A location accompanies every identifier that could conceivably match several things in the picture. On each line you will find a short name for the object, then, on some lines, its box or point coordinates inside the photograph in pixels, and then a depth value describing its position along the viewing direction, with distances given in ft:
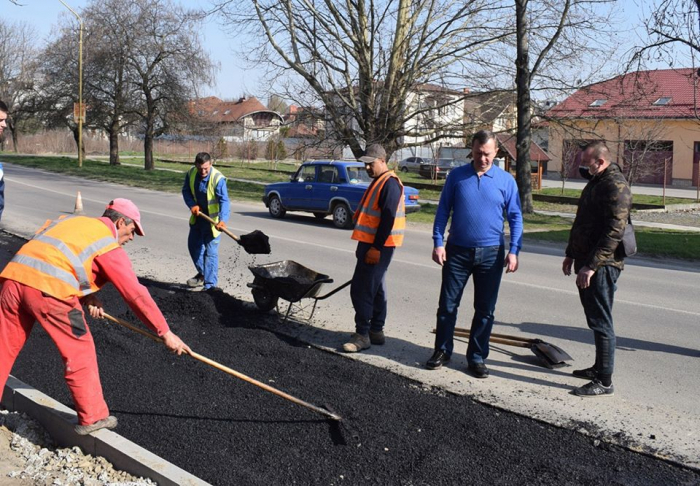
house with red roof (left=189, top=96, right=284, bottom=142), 139.95
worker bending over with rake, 14.40
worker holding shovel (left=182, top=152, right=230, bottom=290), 29.78
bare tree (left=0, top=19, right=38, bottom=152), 209.97
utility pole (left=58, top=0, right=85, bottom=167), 124.23
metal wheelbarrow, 24.08
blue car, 59.16
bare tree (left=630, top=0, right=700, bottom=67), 53.35
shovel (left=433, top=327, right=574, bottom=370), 21.06
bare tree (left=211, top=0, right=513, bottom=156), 84.23
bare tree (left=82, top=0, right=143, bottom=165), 134.51
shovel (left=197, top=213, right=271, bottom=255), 29.09
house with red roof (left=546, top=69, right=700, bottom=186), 74.74
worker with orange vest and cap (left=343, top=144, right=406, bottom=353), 21.77
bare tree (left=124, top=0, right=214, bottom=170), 133.80
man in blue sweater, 19.58
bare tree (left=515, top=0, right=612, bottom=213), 68.90
